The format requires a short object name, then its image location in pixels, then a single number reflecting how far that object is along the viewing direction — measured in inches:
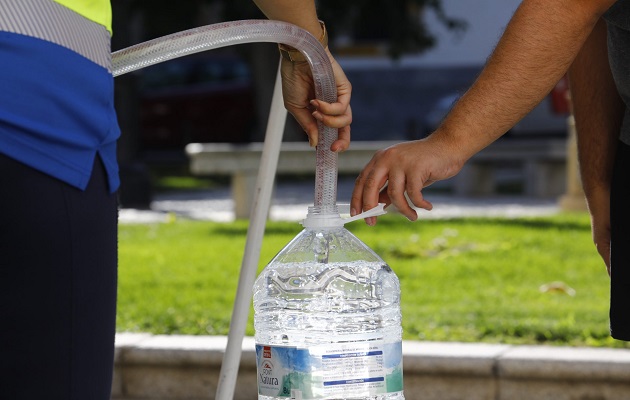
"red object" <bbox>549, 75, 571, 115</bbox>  428.8
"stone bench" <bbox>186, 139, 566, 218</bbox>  473.4
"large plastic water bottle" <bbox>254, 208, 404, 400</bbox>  86.9
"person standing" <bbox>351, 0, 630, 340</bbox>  95.3
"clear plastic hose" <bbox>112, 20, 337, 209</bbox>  92.4
